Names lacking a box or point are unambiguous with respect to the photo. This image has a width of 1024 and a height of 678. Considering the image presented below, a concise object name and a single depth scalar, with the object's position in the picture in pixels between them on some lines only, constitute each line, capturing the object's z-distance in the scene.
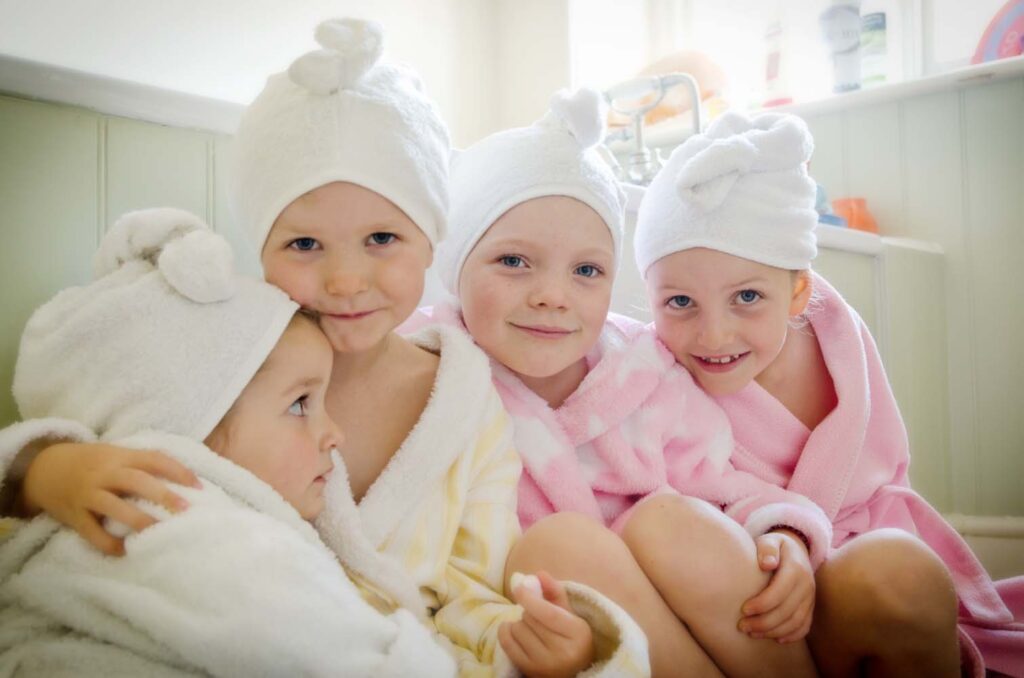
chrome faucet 1.71
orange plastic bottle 1.92
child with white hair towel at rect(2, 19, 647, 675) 0.71
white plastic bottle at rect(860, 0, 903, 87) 2.05
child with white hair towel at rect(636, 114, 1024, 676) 0.91
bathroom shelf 1.78
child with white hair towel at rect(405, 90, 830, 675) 0.71
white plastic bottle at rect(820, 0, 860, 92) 2.03
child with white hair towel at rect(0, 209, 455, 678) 0.49
